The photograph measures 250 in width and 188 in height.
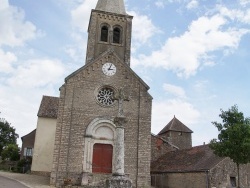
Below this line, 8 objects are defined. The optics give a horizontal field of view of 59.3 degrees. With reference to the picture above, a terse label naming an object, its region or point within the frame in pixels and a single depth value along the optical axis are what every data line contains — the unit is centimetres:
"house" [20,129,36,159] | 2759
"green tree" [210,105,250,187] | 1340
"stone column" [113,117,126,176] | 948
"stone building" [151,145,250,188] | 1629
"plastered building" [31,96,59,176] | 2261
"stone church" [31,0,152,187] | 1636
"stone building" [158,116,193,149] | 3044
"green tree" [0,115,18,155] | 3588
